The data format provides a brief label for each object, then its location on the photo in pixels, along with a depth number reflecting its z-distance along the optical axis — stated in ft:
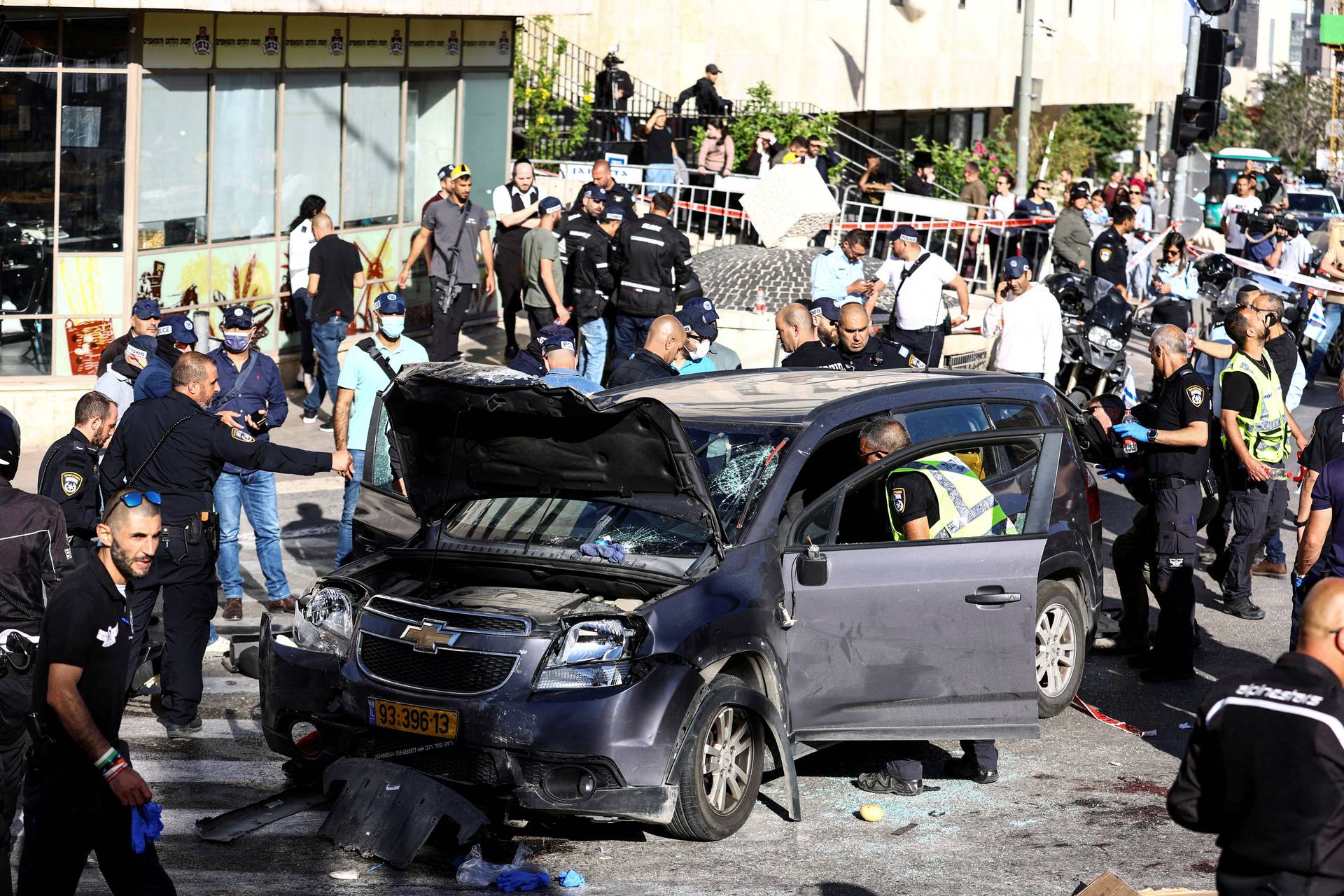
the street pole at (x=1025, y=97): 95.09
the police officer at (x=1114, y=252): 62.69
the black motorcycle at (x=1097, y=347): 54.13
